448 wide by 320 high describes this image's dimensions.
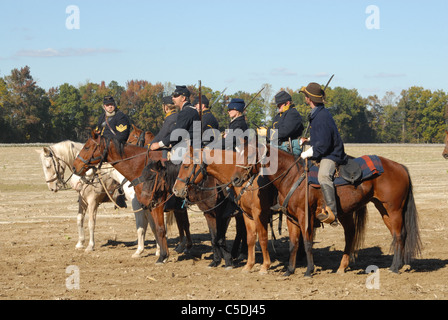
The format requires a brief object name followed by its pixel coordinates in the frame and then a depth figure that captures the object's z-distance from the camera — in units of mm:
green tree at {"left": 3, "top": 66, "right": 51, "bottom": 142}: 81875
